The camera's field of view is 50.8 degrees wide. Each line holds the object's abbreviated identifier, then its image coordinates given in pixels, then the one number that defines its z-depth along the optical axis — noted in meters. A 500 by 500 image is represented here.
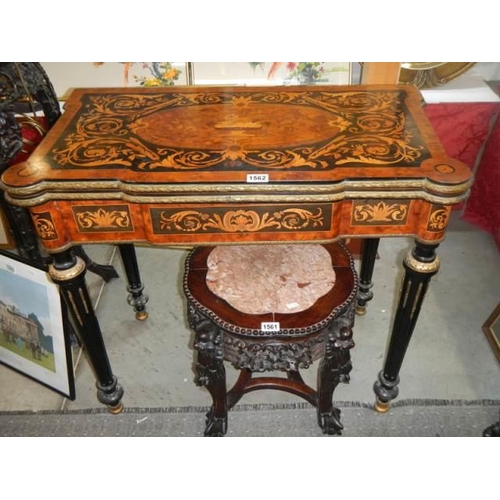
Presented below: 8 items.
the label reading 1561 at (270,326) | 1.37
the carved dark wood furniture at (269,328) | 1.38
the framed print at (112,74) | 2.09
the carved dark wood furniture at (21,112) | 1.49
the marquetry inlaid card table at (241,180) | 1.21
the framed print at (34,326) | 1.74
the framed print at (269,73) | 2.07
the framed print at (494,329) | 1.91
